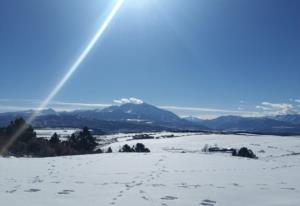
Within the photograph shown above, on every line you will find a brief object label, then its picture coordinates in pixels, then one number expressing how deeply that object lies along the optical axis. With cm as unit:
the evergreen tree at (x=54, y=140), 4519
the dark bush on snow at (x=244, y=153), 5106
